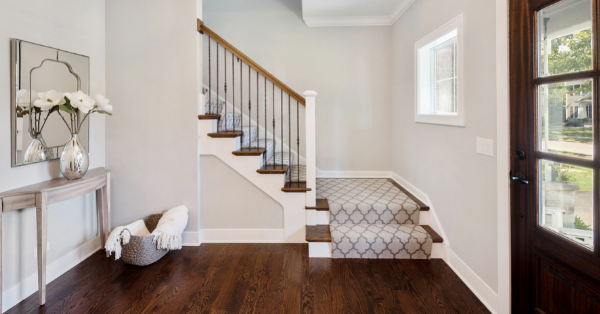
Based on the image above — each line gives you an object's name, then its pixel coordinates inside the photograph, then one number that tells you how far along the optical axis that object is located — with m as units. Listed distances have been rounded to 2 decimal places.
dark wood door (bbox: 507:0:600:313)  1.45
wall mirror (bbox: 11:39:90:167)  2.27
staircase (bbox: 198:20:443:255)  2.92
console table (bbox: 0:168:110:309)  2.12
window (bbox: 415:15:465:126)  2.83
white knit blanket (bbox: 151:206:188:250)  2.78
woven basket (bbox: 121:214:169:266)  2.74
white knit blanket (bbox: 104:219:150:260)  2.65
